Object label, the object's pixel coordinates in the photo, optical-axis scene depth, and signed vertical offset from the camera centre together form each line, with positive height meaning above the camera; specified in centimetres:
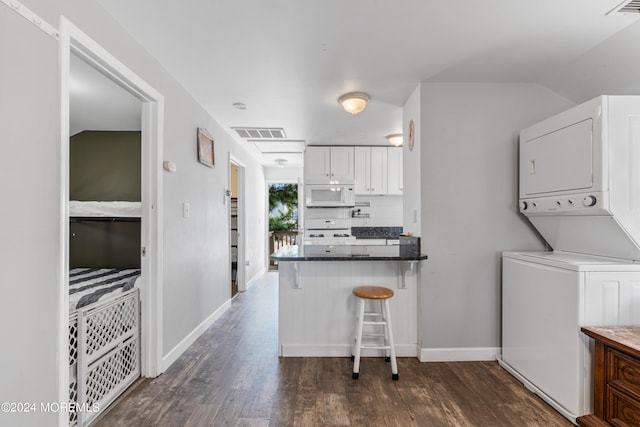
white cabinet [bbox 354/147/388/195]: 479 +67
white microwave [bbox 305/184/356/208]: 456 +25
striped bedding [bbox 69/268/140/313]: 184 -56
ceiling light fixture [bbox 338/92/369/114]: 271 +100
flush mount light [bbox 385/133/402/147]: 403 +98
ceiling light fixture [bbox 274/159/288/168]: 580 +96
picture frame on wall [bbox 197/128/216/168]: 298 +64
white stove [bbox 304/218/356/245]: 488 -27
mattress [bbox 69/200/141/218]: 271 +1
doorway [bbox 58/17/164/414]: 219 -13
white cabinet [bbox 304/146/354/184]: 474 +78
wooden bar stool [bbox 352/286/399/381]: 223 -83
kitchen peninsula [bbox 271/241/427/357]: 261 -80
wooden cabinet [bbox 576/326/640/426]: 150 -85
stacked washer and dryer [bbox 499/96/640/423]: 172 -26
